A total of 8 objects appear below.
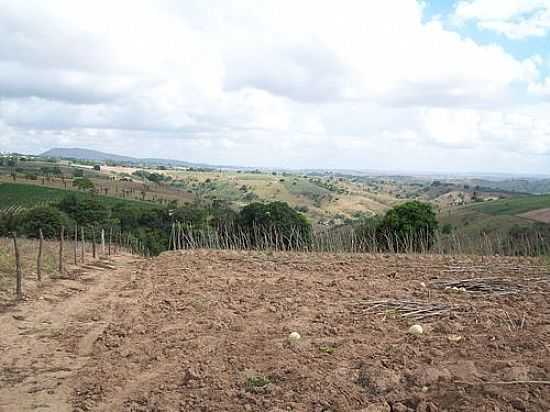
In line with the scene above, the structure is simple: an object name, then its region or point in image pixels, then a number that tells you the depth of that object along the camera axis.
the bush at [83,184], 60.09
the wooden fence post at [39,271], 12.27
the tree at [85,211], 37.47
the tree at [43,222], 29.14
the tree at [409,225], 24.92
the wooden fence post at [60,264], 13.85
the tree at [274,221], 30.10
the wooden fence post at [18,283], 10.52
